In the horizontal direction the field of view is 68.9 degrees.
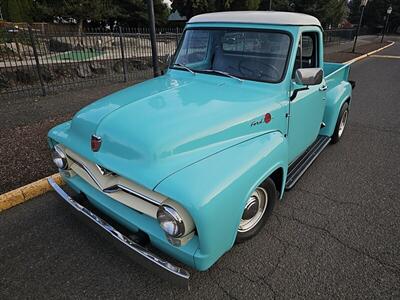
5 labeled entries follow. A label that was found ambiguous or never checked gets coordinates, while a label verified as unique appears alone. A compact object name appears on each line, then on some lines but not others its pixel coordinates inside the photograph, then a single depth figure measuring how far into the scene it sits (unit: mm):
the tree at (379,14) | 57969
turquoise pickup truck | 1951
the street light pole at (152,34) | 5316
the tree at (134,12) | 25234
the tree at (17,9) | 22578
